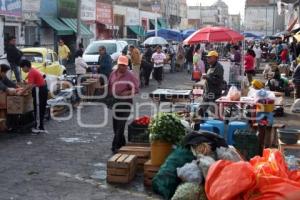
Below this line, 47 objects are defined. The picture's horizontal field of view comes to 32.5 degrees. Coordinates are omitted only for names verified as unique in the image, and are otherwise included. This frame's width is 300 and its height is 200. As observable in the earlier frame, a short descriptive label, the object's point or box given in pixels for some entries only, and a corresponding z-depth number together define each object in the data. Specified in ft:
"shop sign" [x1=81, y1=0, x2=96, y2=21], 125.70
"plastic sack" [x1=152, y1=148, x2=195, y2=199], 22.67
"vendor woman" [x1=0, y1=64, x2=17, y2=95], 39.09
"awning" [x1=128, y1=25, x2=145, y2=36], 169.25
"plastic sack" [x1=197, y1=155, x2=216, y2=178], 21.49
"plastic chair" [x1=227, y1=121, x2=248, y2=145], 30.63
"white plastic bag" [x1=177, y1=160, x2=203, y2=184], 21.50
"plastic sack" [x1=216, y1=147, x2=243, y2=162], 22.61
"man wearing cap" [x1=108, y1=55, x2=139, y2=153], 31.65
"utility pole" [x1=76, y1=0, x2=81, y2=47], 97.22
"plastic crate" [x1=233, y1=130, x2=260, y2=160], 27.76
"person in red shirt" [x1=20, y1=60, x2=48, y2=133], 37.60
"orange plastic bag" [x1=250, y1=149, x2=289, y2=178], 19.47
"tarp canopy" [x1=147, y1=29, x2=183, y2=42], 114.01
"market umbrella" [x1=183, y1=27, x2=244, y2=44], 54.60
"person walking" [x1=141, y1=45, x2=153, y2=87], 75.05
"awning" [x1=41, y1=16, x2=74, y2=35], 103.71
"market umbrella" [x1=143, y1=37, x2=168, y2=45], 98.26
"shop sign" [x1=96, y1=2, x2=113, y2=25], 138.81
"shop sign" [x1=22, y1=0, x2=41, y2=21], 95.54
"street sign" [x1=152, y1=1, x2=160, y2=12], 180.24
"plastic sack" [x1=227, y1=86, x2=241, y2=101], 37.35
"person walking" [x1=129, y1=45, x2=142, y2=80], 72.28
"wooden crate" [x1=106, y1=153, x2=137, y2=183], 25.98
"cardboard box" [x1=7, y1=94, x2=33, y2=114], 37.63
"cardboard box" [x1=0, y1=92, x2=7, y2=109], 37.73
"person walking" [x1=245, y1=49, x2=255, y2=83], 73.92
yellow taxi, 60.59
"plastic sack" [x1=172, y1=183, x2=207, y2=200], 20.72
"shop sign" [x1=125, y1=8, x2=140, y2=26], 167.53
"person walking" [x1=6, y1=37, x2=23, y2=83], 54.54
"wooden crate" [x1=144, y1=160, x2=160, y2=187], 25.43
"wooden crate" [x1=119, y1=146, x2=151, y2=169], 28.12
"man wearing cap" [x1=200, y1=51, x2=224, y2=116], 36.39
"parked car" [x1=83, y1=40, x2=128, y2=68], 77.82
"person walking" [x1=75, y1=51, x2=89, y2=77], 64.53
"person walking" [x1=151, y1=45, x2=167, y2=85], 74.43
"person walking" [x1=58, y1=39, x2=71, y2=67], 84.33
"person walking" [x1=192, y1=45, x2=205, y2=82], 69.41
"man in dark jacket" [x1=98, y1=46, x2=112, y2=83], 61.57
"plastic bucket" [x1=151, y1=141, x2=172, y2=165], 25.94
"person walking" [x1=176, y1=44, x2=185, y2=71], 109.09
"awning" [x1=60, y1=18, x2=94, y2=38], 114.01
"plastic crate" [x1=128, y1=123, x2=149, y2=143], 30.76
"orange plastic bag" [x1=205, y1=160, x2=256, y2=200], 18.29
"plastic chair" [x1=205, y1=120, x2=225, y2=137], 30.89
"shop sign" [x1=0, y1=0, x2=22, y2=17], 82.88
